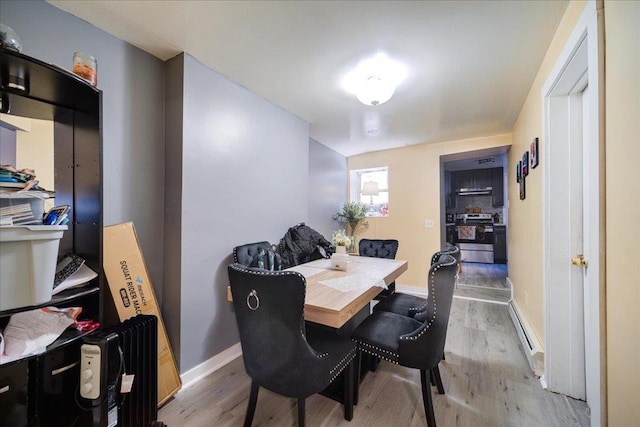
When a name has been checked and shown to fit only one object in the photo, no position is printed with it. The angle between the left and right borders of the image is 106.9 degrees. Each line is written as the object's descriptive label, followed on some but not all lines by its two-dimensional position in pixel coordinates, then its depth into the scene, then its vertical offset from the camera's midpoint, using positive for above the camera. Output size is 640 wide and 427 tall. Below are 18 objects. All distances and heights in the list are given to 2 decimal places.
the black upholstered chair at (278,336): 1.06 -0.59
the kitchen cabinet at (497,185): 6.10 +0.75
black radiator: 1.12 -0.83
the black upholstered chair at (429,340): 1.32 -0.73
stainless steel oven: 6.09 -0.60
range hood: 6.27 +0.62
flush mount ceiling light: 1.94 +1.21
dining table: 1.28 -0.50
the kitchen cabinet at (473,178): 6.29 +0.99
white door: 1.58 -0.09
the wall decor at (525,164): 2.45 +0.54
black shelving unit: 1.01 +0.07
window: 4.72 +0.53
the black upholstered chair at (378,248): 3.02 -0.44
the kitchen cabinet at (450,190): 6.72 +0.69
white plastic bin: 0.86 -0.19
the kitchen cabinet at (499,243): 6.01 -0.73
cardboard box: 1.49 -0.47
